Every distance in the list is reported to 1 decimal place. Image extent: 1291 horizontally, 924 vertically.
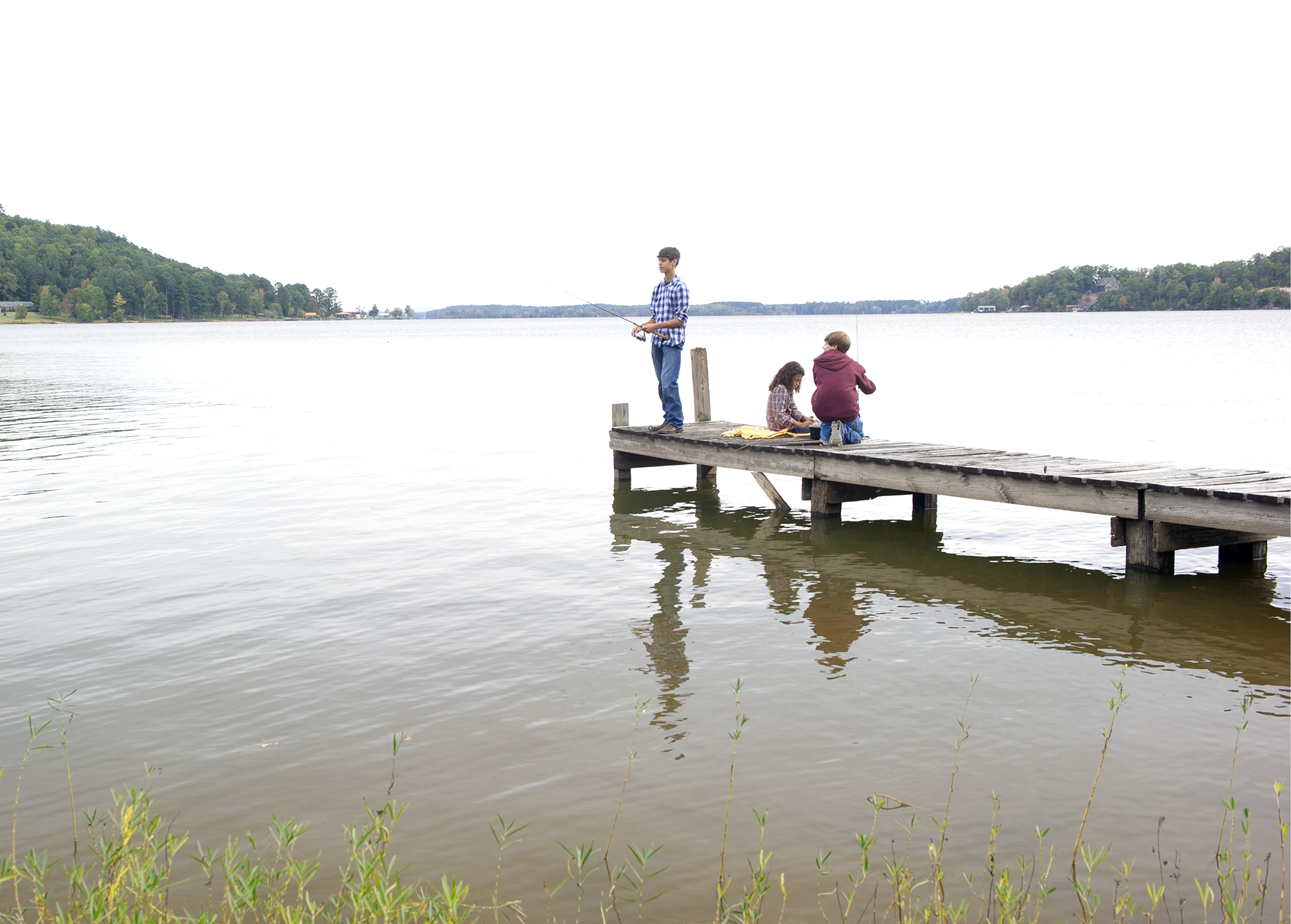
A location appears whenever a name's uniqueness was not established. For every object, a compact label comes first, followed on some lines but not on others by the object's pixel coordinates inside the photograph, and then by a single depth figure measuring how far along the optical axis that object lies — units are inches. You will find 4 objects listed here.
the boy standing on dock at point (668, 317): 473.7
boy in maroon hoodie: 436.1
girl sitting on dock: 498.0
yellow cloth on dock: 498.3
